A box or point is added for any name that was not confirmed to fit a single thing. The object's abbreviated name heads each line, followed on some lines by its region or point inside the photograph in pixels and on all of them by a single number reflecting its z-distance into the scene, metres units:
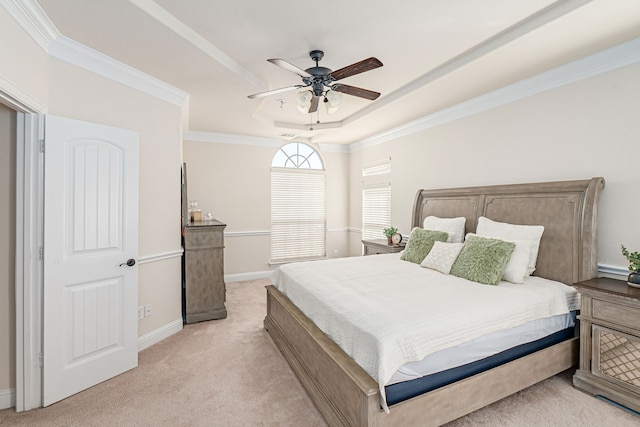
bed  1.72
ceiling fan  2.34
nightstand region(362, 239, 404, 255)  4.41
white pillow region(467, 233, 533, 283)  2.62
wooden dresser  3.65
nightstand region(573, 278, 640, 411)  2.06
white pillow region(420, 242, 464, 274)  2.95
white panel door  2.21
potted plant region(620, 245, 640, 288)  2.20
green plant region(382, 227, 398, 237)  4.74
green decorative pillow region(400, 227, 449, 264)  3.44
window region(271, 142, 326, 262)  5.96
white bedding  1.71
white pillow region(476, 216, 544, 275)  2.85
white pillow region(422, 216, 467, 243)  3.60
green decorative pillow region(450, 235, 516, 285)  2.59
